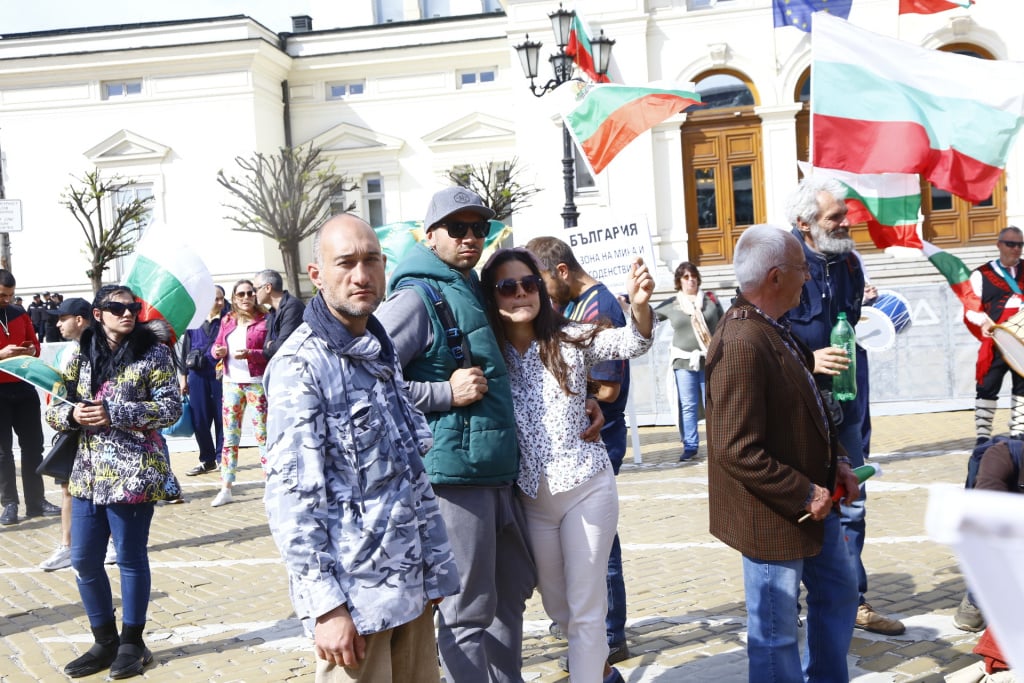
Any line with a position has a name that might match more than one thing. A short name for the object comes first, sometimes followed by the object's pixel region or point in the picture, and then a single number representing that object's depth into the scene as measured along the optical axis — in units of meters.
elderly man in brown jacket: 3.55
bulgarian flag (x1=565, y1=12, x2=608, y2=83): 13.55
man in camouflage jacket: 2.78
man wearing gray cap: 3.67
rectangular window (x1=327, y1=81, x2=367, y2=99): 38.44
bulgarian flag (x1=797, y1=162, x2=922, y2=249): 5.37
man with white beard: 4.57
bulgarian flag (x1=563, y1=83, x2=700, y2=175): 7.56
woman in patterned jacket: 5.26
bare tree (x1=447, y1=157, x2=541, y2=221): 25.84
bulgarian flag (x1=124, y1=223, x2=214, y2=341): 7.09
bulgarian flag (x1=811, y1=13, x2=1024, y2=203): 5.16
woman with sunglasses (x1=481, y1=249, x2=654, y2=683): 3.98
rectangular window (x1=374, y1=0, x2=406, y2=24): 47.72
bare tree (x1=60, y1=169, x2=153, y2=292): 31.59
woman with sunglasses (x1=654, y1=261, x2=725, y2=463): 10.93
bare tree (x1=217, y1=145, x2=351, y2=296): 31.98
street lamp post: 13.55
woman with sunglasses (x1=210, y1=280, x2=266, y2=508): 9.87
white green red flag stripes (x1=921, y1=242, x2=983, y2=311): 5.28
